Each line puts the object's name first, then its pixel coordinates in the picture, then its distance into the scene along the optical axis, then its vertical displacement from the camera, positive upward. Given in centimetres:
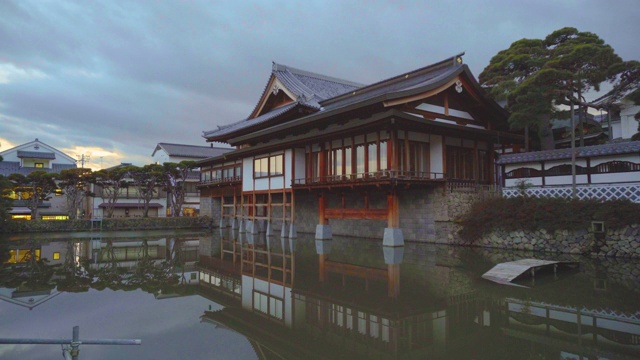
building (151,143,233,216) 4953 +613
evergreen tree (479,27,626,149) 1739 +573
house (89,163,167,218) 4481 -18
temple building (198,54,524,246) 1828 +264
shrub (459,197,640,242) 1393 -52
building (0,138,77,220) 4216 +485
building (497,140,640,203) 1560 +124
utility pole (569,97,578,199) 1608 +117
